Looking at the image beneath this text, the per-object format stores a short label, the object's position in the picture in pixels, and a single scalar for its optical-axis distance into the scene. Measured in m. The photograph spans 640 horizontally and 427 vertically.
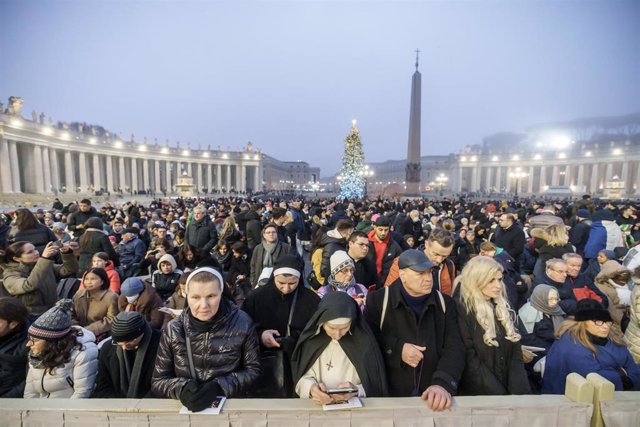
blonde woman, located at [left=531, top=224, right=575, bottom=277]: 4.96
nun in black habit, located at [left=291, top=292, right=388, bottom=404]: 2.23
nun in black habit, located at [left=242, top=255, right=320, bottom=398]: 2.73
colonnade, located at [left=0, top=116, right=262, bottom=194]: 34.75
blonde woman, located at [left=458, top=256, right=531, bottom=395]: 2.38
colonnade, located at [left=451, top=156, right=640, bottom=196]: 54.65
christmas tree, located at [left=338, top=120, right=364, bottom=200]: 32.06
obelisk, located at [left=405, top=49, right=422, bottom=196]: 35.97
